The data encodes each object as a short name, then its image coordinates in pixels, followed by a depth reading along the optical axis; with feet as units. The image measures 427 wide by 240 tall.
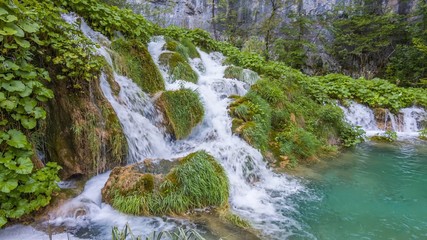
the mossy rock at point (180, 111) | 20.38
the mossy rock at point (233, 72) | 30.53
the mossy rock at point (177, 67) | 25.67
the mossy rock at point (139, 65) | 21.81
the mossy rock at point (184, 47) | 29.55
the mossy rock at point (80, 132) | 13.84
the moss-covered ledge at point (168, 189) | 12.53
